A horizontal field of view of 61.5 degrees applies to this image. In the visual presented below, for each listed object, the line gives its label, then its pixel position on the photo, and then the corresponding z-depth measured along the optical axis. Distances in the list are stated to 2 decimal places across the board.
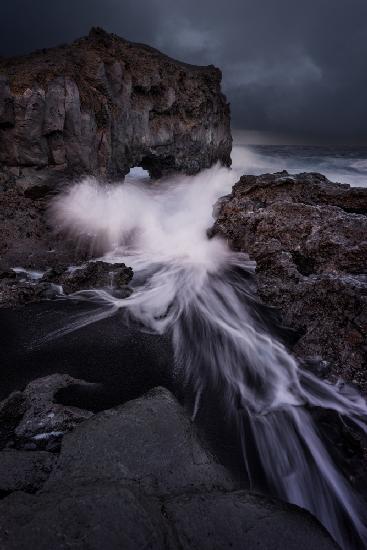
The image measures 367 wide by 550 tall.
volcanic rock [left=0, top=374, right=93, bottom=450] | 3.13
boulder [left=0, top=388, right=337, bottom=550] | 1.82
